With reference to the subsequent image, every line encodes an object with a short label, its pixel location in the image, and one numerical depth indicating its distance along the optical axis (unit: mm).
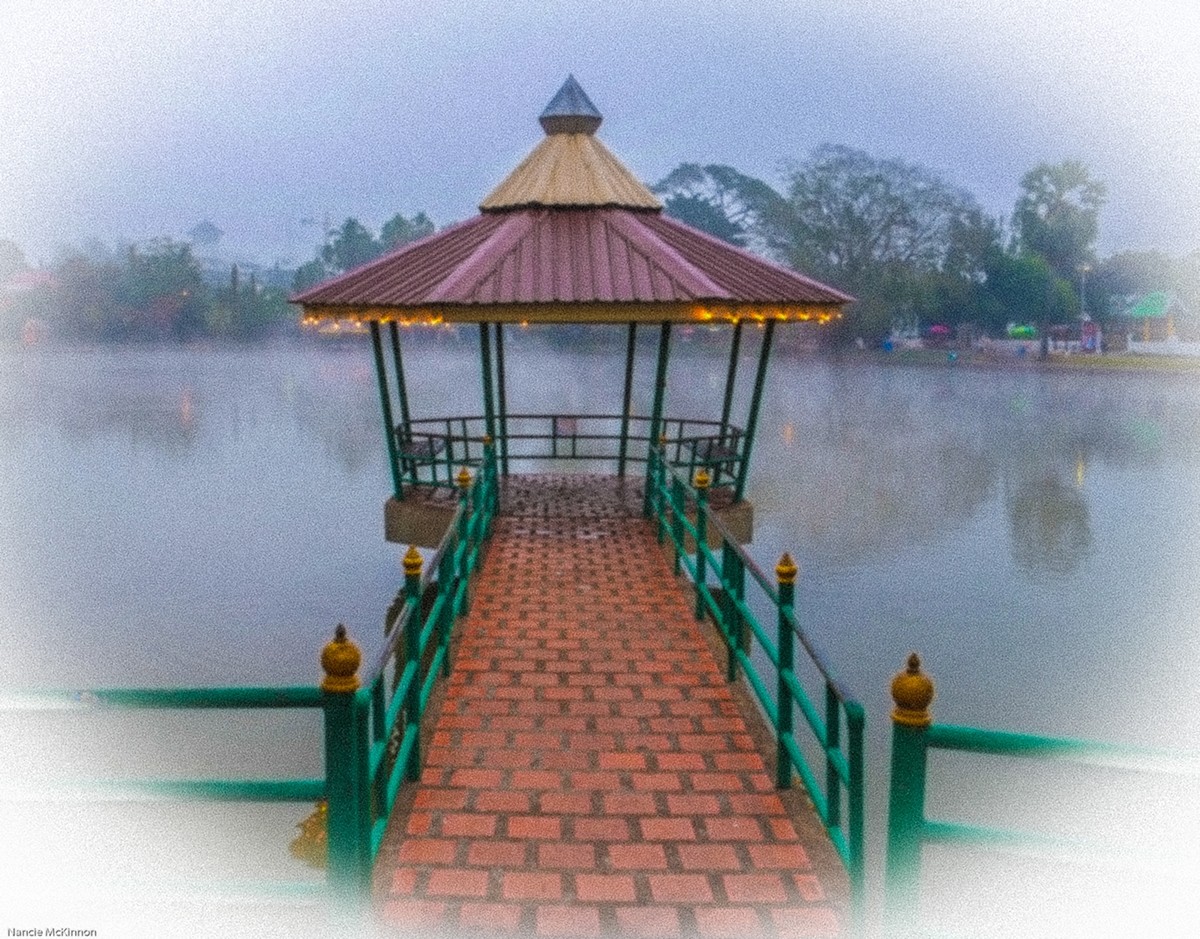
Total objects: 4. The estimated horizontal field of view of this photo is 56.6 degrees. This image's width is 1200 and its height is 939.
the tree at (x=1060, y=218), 68500
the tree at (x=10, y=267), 85750
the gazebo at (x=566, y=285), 10977
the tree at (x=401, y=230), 86000
